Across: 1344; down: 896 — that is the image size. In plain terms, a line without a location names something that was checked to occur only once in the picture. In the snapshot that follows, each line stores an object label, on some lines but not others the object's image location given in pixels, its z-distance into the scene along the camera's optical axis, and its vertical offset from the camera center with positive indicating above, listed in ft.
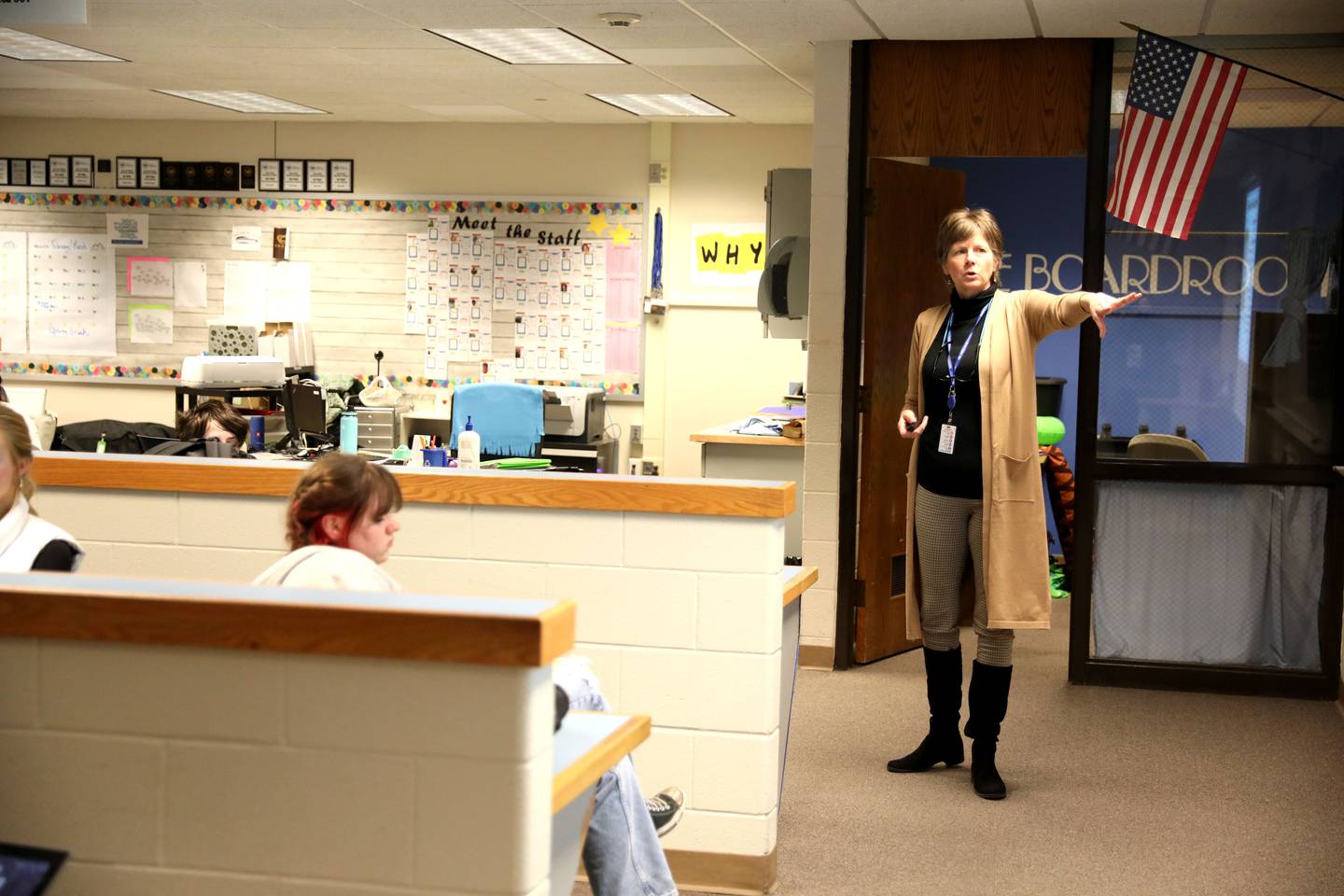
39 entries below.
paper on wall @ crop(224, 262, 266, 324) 31.17 +1.14
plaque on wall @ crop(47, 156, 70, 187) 31.68 +3.77
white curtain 17.76 -2.55
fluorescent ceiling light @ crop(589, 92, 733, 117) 25.61 +4.62
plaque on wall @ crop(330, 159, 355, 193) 30.55 +3.63
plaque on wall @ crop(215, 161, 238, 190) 31.01 +3.68
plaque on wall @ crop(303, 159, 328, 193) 30.60 +3.62
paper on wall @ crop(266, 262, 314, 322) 30.99 +1.17
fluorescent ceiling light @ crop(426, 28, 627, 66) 19.57 +4.35
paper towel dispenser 21.27 +1.60
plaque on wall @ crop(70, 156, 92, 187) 31.55 +3.73
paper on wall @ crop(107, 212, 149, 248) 31.48 +2.46
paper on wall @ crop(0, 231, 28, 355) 32.14 +1.06
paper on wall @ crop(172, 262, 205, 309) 31.35 +1.29
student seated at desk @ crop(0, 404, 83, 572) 8.26 -1.10
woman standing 12.96 -1.00
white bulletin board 30.07 +1.32
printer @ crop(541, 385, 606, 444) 27.14 -1.15
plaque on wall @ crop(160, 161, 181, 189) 31.17 +3.65
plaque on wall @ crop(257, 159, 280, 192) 30.78 +3.66
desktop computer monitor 24.21 -1.07
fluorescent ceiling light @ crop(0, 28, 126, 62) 21.28 +4.48
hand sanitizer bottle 17.13 -1.19
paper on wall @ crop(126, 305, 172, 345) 31.58 +0.42
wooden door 18.67 -0.10
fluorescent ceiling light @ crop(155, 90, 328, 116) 26.81 +4.67
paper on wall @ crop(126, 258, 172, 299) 31.48 +1.43
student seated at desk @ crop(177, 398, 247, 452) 17.44 -0.97
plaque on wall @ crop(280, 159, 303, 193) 30.71 +3.68
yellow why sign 29.35 +2.12
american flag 16.70 +2.82
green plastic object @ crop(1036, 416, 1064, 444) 24.76 -1.12
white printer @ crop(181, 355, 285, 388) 26.35 -0.48
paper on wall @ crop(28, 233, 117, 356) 31.73 +1.01
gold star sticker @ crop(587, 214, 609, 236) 29.84 +2.67
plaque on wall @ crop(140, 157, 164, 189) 31.24 +3.69
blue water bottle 18.69 -1.11
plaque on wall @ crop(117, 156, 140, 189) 31.32 +3.73
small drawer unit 27.96 -1.53
